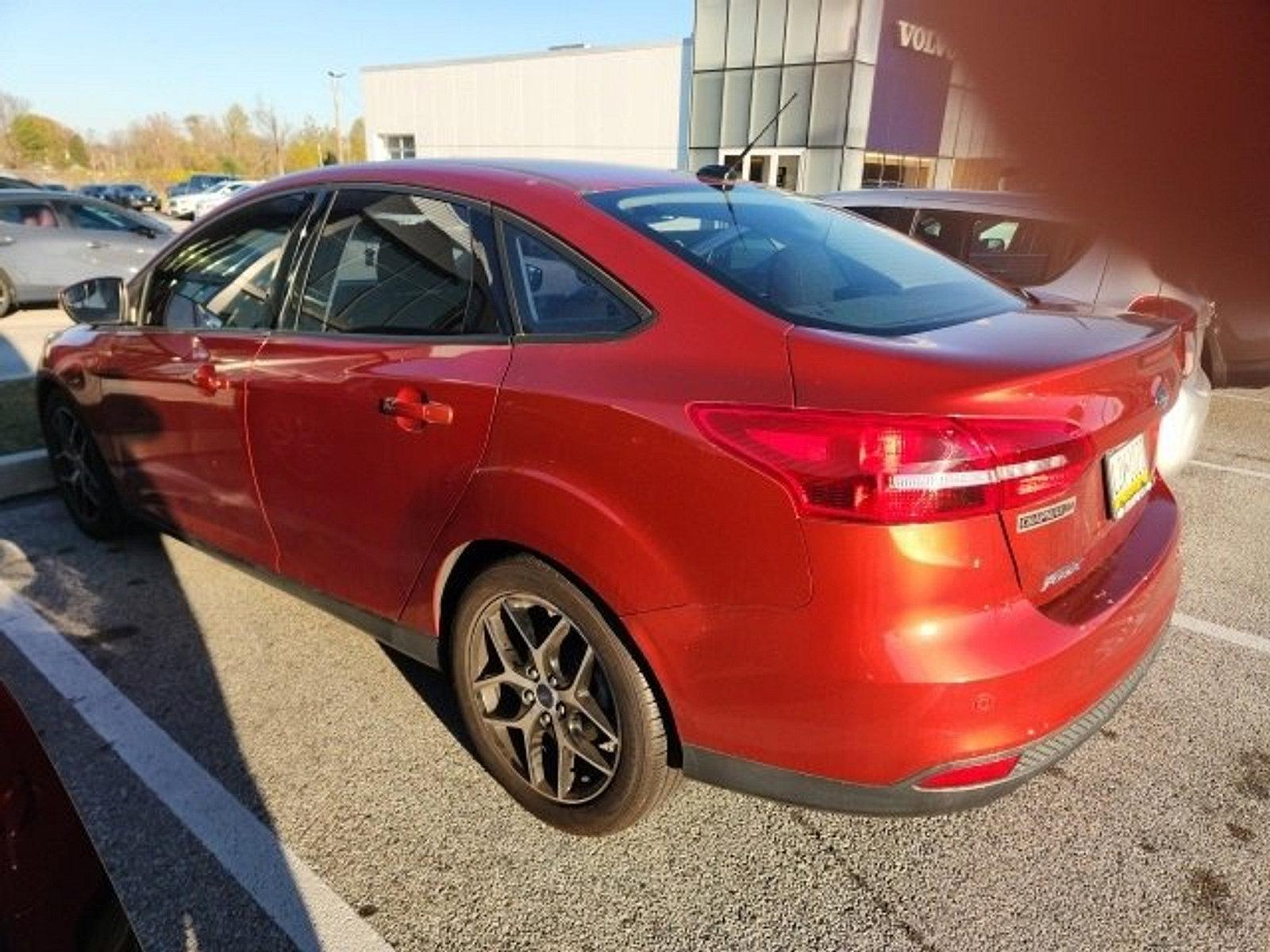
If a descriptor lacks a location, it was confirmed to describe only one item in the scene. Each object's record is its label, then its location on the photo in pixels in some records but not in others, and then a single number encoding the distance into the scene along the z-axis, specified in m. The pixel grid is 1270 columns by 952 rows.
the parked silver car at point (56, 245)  10.17
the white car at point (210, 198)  33.72
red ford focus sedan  1.68
